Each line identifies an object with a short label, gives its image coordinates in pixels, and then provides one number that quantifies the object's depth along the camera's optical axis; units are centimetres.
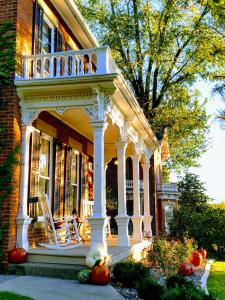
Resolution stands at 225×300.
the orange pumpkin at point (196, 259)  1041
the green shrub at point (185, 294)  463
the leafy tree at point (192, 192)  2350
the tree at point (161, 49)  1836
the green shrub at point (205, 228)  1513
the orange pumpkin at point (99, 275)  626
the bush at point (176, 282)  546
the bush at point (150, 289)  539
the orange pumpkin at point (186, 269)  870
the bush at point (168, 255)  962
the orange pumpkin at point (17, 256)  700
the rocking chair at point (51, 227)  780
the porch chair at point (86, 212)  1164
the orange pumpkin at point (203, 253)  1159
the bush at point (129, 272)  637
